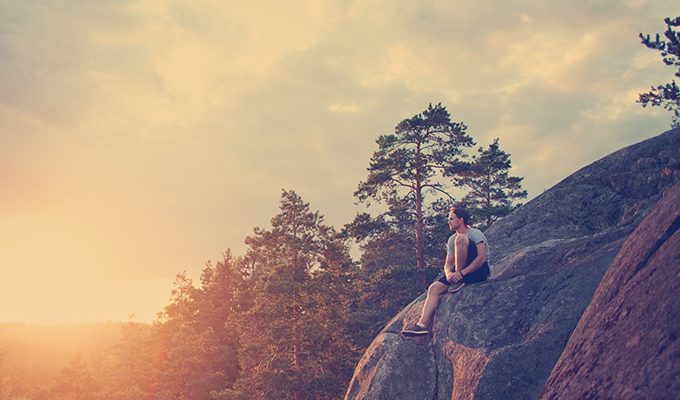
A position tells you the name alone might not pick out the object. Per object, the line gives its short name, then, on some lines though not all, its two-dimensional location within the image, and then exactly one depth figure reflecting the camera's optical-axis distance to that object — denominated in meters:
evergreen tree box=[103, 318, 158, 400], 40.69
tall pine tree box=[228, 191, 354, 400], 26.53
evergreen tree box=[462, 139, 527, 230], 28.39
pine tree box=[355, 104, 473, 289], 25.34
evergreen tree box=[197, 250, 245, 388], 35.34
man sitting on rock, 8.62
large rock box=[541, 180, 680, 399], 2.94
